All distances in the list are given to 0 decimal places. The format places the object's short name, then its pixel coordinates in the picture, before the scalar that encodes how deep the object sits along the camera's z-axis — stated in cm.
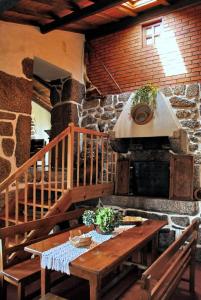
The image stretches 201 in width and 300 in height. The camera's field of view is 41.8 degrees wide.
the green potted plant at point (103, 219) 251
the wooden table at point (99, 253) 184
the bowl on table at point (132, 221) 296
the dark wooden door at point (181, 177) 392
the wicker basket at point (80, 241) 224
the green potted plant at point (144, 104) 414
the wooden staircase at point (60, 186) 328
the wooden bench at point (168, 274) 160
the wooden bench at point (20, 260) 226
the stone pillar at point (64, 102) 512
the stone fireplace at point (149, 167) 424
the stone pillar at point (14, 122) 375
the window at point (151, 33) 465
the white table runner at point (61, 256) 197
